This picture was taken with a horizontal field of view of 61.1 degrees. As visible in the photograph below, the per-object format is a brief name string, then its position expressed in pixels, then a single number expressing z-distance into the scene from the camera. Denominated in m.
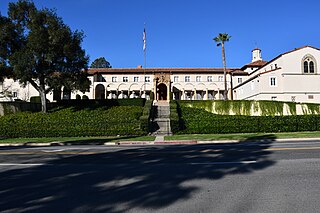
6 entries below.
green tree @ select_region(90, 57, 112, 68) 106.25
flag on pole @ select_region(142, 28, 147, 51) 44.50
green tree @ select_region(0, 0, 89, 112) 28.81
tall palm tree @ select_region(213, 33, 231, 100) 51.56
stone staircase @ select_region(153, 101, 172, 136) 25.95
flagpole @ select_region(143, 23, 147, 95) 44.50
